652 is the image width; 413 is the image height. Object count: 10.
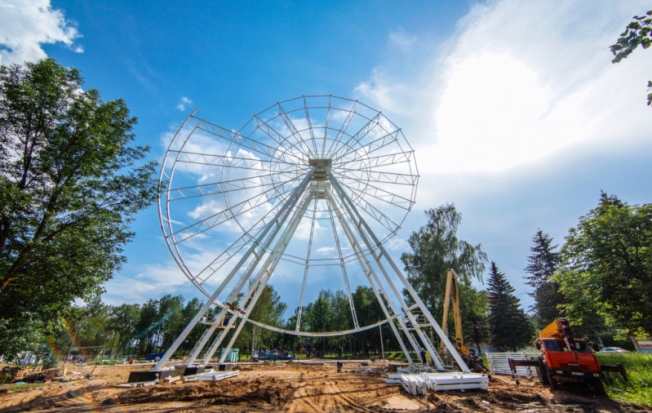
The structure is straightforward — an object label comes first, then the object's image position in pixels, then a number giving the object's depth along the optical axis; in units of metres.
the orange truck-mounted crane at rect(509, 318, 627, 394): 11.15
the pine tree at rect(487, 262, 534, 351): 39.72
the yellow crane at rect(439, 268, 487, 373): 17.94
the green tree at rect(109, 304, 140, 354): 69.84
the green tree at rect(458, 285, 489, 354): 29.42
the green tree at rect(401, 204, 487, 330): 29.06
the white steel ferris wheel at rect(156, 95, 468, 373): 13.90
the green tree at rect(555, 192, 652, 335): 15.08
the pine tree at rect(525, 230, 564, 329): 38.56
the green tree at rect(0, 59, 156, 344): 9.70
